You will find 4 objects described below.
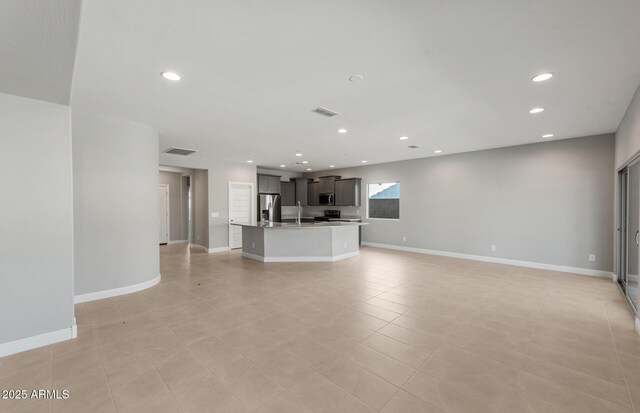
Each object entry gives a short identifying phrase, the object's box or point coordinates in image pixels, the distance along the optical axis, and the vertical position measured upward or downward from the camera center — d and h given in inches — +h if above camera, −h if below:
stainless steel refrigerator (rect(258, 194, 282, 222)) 337.1 -5.6
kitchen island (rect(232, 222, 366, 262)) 253.8 -37.3
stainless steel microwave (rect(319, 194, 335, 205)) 388.2 +6.4
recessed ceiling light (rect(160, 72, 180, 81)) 104.0 +50.4
